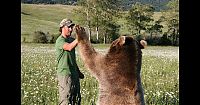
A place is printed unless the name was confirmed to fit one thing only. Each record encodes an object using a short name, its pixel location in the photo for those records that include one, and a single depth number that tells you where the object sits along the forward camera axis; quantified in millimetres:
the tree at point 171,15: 61625
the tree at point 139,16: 62312
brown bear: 5281
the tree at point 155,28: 61312
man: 7566
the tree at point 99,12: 55519
